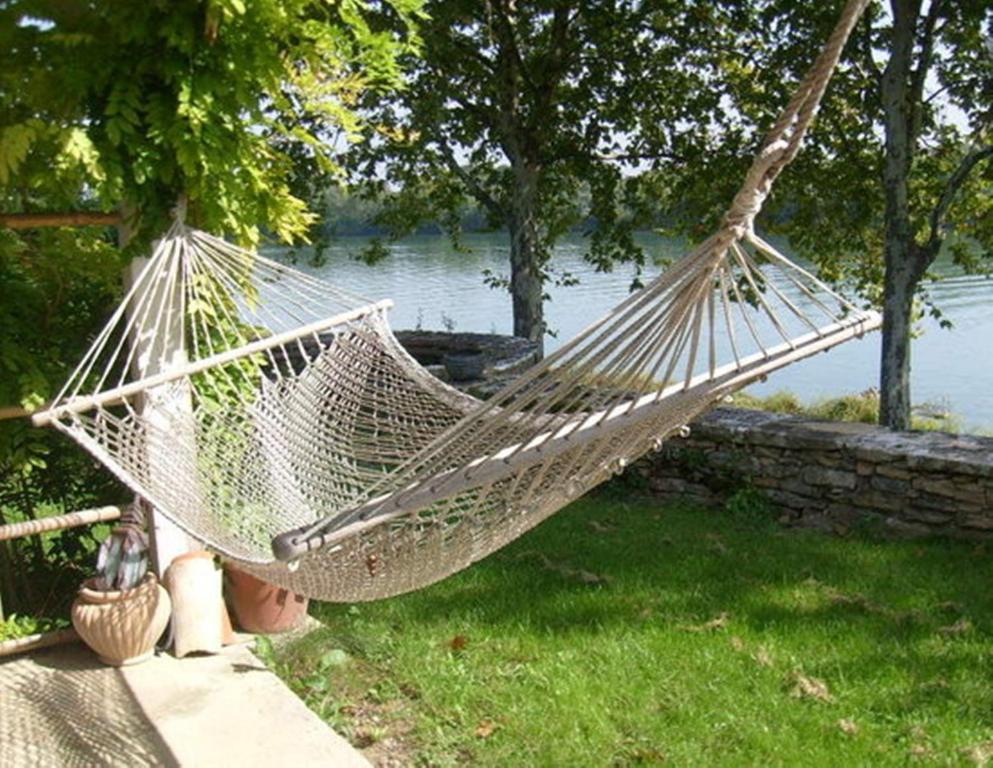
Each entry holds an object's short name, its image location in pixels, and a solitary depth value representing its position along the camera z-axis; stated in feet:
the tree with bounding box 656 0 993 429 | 18.10
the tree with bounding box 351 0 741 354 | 22.57
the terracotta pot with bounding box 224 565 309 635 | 9.12
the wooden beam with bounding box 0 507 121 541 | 8.34
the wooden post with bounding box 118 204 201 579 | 8.04
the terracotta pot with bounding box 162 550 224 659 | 8.63
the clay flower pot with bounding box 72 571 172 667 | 8.25
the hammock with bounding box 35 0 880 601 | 4.85
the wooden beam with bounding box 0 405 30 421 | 8.29
